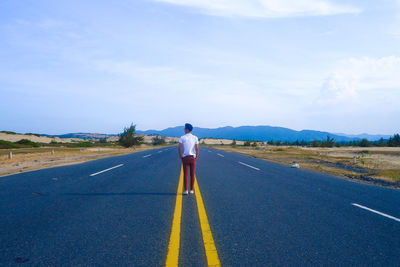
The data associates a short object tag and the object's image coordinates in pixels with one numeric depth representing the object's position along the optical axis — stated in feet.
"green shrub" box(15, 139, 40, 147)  183.83
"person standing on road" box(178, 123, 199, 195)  22.67
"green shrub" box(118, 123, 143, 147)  155.53
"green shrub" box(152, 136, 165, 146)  303.44
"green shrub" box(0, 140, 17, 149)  151.71
